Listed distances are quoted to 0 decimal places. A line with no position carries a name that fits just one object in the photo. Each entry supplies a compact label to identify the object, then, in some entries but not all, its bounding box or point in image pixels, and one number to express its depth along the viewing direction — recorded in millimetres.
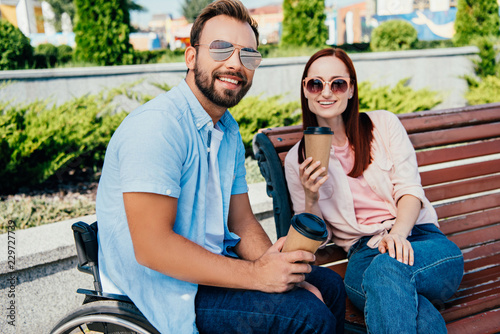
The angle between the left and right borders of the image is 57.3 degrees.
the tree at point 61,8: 52844
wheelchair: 1682
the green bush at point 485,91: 9258
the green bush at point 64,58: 11614
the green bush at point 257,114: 5418
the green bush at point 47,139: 4355
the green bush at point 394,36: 13094
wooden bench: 2484
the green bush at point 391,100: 6707
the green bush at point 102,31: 8422
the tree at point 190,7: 68800
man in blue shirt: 1565
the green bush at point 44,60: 10039
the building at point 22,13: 38728
